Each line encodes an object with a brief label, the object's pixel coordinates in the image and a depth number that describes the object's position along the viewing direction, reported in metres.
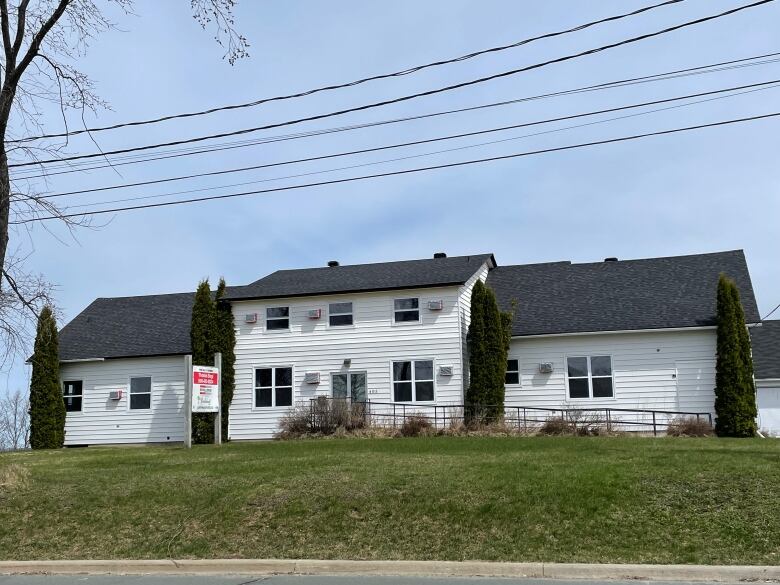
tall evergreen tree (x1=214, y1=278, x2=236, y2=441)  27.36
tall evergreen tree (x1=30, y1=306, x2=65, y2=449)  27.64
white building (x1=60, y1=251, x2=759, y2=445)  25.38
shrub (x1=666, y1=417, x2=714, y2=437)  22.89
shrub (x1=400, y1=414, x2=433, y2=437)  23.64
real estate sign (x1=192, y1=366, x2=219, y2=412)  22.69
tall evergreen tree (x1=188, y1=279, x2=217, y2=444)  26.86
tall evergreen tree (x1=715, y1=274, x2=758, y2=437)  23.03
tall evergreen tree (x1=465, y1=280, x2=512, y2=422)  25.08
